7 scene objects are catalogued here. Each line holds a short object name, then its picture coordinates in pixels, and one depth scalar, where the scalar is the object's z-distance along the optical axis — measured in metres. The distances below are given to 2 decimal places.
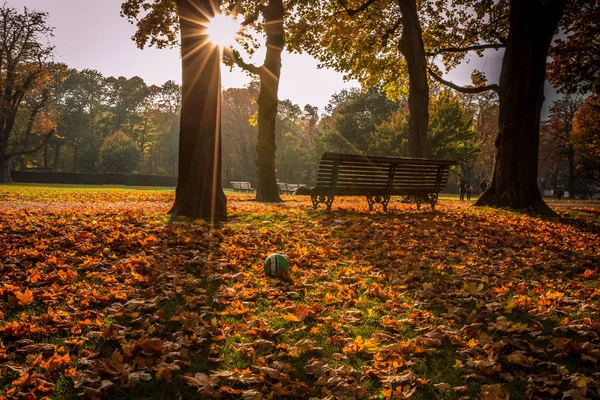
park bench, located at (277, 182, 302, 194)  29.93
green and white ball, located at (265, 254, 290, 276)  5.01
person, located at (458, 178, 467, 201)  27.99
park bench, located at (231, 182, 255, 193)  34.50
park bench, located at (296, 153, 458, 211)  9.59
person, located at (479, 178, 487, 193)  31.21
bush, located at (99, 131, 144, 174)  48.31
